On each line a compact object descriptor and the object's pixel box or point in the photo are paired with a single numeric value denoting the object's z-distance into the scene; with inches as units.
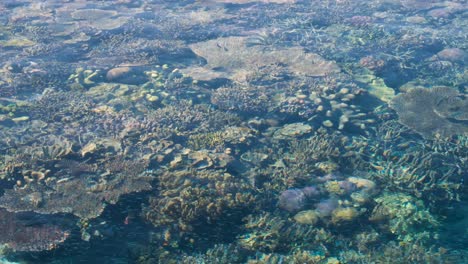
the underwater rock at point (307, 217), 212.4
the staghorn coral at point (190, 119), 302.5
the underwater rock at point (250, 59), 415.1
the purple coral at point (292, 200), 223.5
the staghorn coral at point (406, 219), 205.9
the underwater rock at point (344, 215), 211.8
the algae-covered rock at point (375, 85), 367.2
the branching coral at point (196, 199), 197.8
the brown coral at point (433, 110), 294.0
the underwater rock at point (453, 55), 482.6
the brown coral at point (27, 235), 163.9
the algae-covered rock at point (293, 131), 296.7
